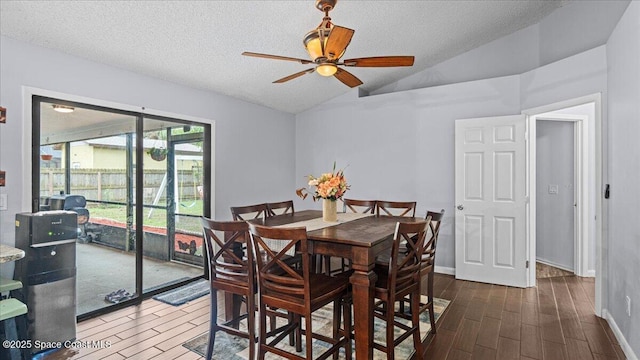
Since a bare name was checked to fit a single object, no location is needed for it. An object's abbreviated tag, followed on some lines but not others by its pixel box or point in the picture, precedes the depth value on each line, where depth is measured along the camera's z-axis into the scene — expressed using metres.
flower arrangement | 3.01
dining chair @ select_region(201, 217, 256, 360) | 2.20
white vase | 3.06
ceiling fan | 2.30
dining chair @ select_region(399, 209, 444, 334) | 2.71
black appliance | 2.50
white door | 4.04
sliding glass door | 2.99
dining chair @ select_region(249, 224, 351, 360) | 1.98
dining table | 2.11
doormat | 3.57
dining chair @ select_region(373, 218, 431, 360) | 2.17
